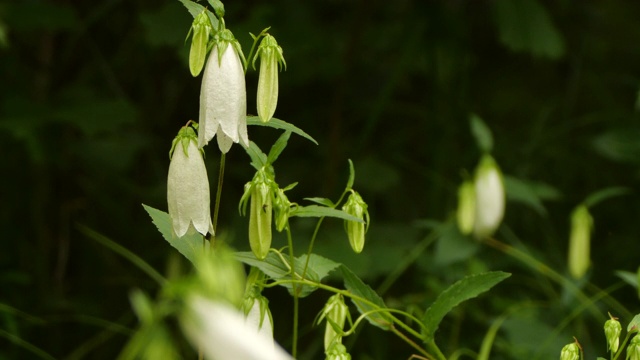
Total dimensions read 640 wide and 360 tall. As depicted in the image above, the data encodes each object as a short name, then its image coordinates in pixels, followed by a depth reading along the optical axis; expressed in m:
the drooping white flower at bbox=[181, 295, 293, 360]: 0.99
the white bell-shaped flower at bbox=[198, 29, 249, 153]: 1.17
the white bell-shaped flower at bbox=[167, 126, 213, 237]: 1.18
